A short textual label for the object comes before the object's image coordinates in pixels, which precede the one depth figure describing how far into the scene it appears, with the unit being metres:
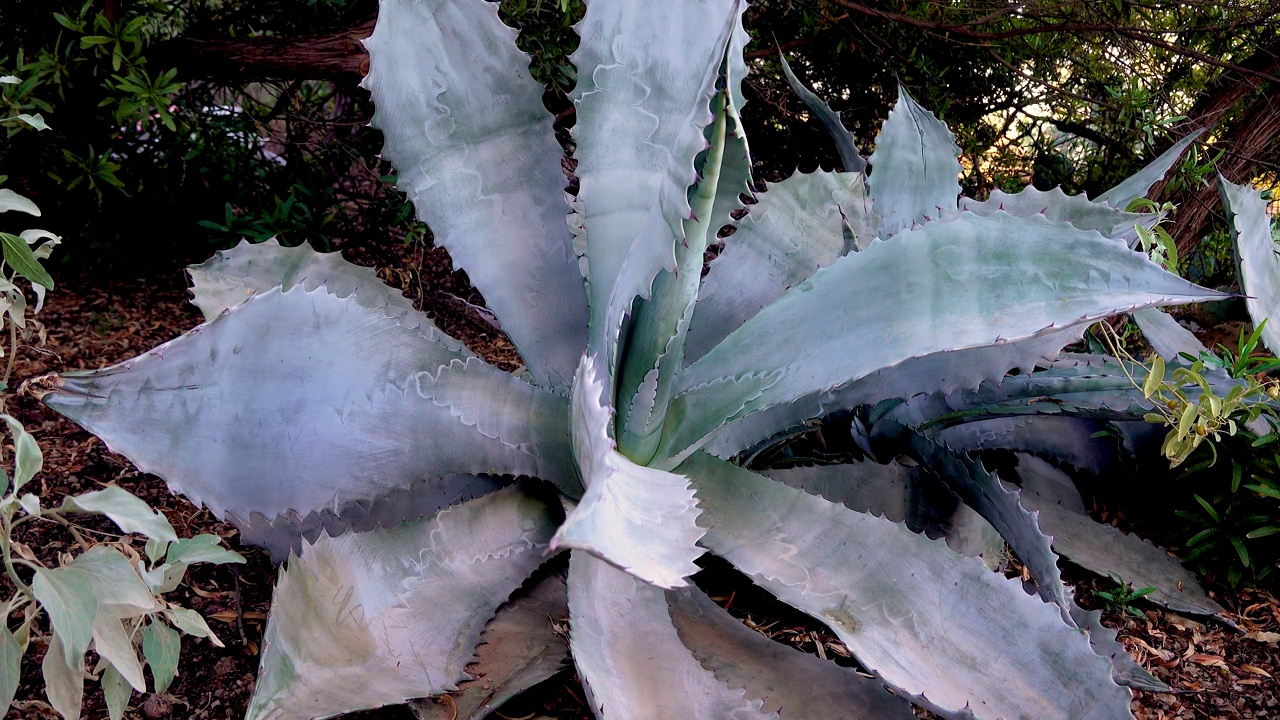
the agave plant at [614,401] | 0.94
